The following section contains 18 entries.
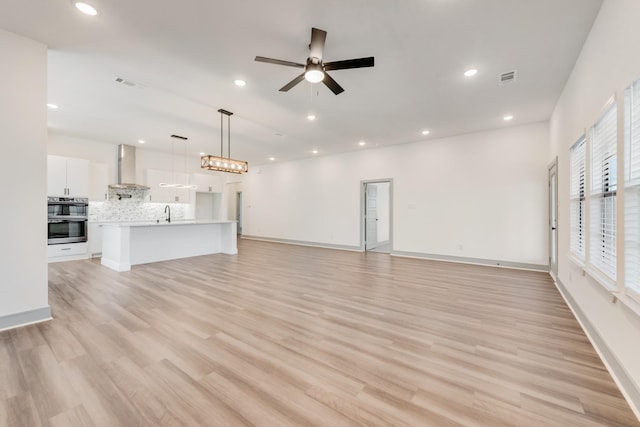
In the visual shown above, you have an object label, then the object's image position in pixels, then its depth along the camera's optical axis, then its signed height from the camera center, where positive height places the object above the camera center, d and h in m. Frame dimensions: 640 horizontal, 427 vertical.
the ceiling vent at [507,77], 3.50 +1.88
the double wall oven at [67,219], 6.05 -0.18
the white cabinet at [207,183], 9.31 +1.09
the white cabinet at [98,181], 7.00 +0.83
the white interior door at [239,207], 12.58 +0.27
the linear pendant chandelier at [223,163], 5.20 +1.04
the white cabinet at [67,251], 6.07 -0.96
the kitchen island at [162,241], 5.43 -0.71
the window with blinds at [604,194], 2.10 +0.18
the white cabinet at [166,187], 8.07 +0.79
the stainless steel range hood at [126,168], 7.47 +1.27
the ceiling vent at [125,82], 3.80 +1.93
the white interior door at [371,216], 8.05 -0.09
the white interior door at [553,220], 4.65 -0.10
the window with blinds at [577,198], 2.94 +0.19
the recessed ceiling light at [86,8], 2.41 +1.91
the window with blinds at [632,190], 1.68 +0.17
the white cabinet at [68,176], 6.05 +0.84
